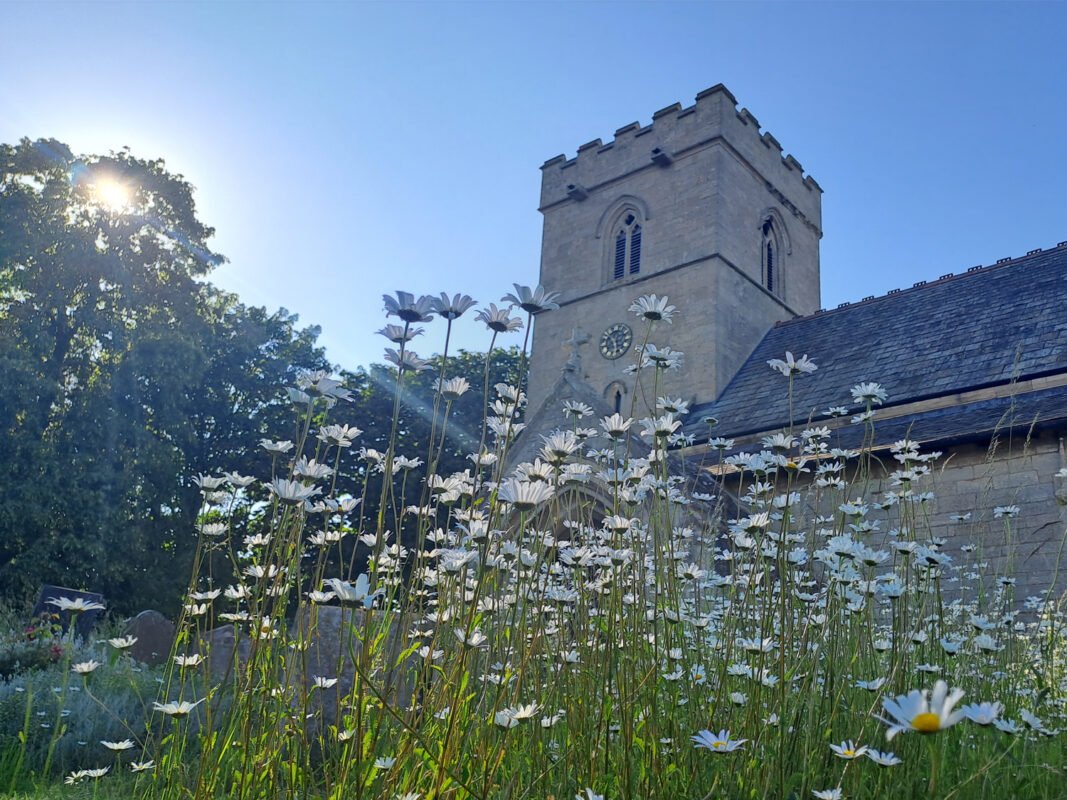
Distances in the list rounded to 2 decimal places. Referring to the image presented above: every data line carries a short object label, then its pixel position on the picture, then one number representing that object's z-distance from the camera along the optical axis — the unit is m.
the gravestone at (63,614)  9.87
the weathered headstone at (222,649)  6.11
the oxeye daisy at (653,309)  3.20
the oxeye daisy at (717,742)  2.09
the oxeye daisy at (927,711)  1.22
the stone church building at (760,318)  11.00
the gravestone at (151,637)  9.72
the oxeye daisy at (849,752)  1.90
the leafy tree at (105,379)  17.16
